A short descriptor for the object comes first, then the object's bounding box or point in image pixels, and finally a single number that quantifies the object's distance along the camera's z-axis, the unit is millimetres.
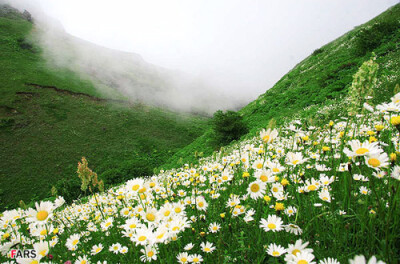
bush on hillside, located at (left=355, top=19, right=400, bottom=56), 17209
